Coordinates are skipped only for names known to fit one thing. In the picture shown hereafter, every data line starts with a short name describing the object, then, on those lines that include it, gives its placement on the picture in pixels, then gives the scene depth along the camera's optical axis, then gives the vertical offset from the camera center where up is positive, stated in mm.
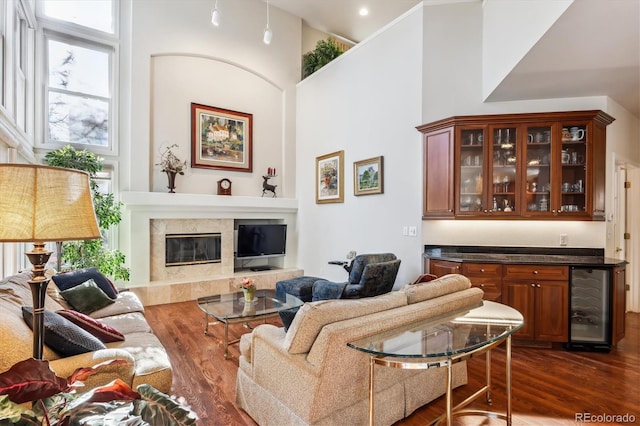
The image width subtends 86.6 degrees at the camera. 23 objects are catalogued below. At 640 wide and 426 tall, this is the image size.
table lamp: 1200 +7
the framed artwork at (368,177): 4930 +560
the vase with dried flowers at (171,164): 5453 +792
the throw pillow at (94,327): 2160 -781
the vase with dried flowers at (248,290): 3744 -853
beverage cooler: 3475 -969
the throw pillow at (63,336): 1789 -672
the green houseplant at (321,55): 6645 +3131
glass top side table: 1610 -659
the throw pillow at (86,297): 3100 -797
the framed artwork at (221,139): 5895 +1340
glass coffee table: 3324 -1001
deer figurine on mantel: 6492 +516
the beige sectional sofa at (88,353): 1617 -781
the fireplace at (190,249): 5461 -615
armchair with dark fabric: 3676 -758
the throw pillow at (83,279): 3357 -687
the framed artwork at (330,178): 5660 +617
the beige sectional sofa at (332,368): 1813 -895
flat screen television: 6188 -523
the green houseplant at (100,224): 4395 -163
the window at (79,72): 4910 +2125
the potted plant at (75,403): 823 -515
